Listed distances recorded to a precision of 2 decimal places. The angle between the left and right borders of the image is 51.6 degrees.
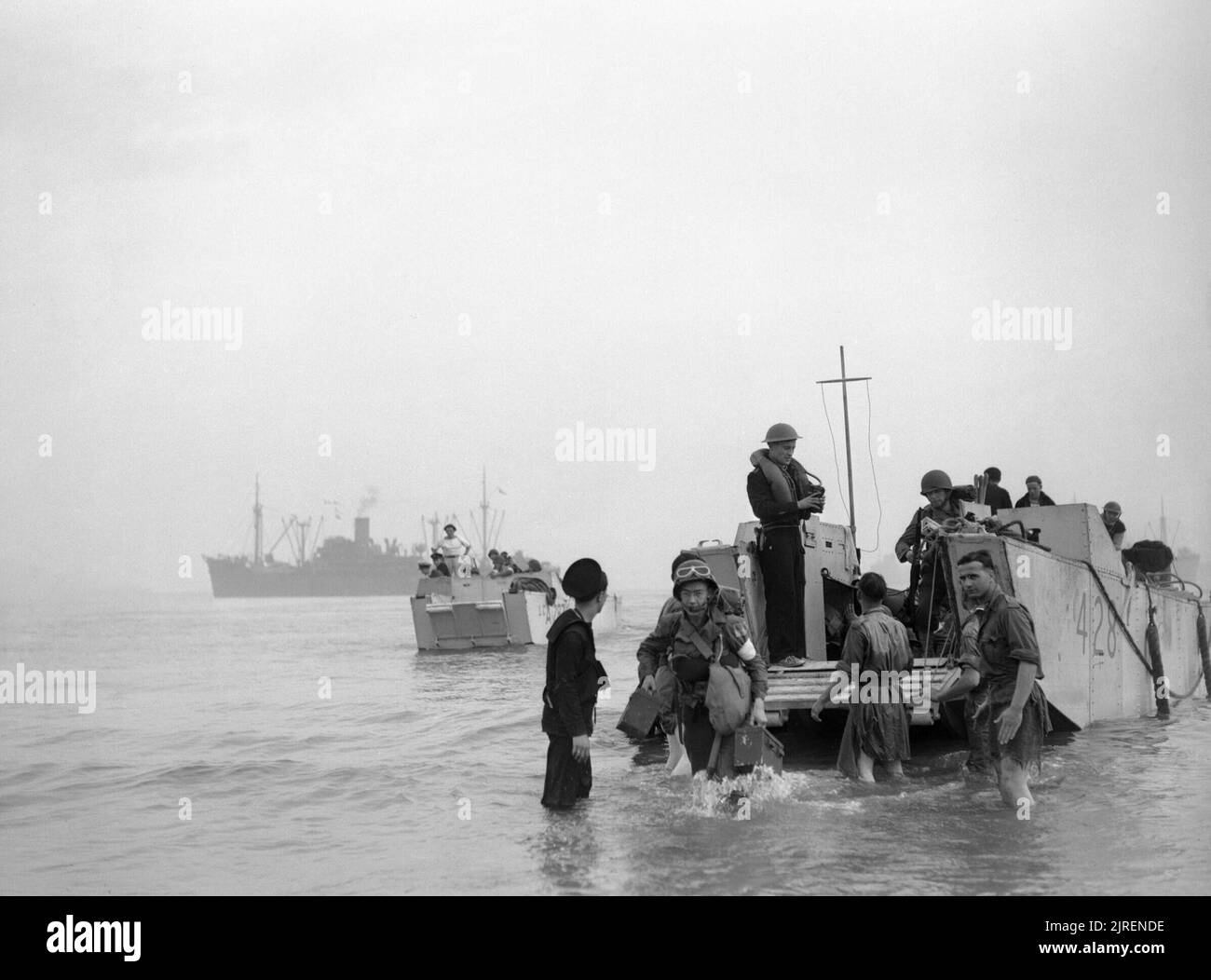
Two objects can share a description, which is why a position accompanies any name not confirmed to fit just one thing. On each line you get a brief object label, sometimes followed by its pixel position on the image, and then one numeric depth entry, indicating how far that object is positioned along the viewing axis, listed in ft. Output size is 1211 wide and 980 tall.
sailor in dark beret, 27.02
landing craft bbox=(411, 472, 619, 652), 109.40
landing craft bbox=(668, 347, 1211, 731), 36.29
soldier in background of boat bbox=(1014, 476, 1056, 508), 49.49
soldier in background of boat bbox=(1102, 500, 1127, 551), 52.65
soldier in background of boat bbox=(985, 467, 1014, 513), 47.39
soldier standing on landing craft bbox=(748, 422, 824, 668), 37.04
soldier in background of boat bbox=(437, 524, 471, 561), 111.96
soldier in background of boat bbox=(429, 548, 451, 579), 111.65
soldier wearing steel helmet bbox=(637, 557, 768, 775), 26.89
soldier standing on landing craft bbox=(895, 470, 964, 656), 39.34
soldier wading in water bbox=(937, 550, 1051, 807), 25.38
